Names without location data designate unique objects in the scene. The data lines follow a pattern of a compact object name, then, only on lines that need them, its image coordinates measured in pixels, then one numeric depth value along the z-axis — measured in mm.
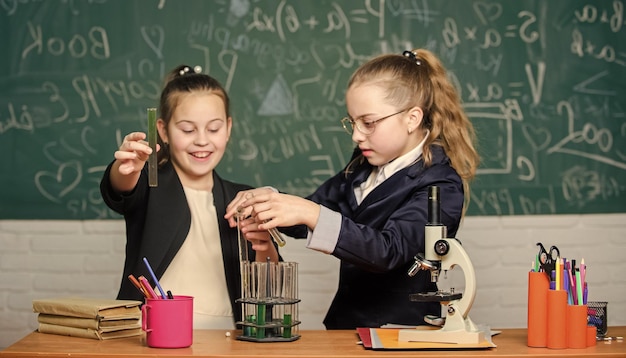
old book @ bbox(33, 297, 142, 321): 1923
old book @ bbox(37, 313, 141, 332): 1922
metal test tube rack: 1903
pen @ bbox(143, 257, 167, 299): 1865
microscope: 1855
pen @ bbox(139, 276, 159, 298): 1880
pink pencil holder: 1823
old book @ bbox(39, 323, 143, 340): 1923
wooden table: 1761
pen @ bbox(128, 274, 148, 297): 1900
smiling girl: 2279
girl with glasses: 2219
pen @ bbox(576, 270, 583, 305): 1880
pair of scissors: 1881
